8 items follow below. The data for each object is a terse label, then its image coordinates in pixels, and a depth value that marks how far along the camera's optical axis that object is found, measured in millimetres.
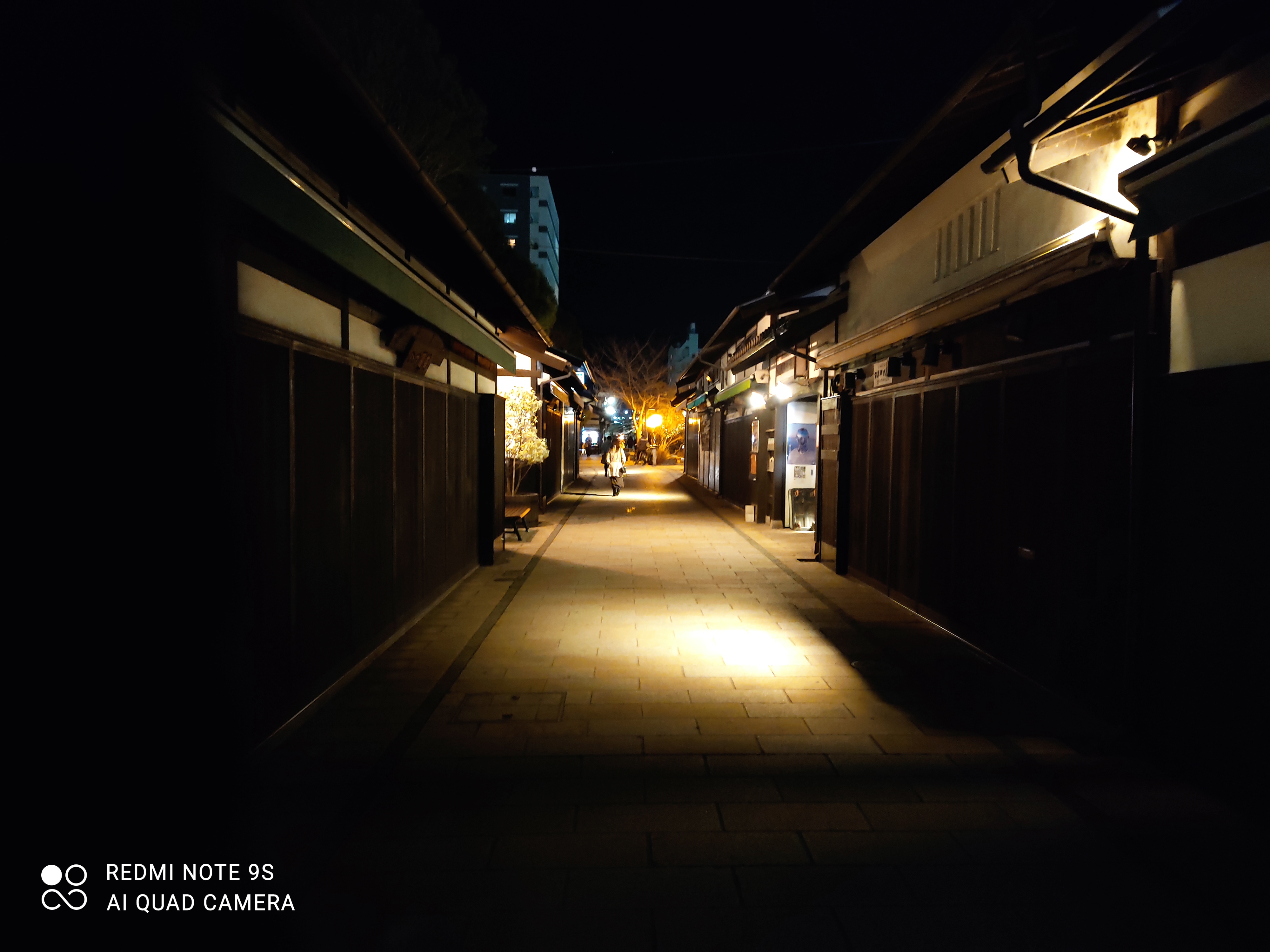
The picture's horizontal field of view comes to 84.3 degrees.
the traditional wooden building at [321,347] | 4039
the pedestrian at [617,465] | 25469
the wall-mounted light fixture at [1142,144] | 4711
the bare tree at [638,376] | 53219
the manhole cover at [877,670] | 6258
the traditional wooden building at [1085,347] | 4012
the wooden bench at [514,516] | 13938
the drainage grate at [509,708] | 5273
